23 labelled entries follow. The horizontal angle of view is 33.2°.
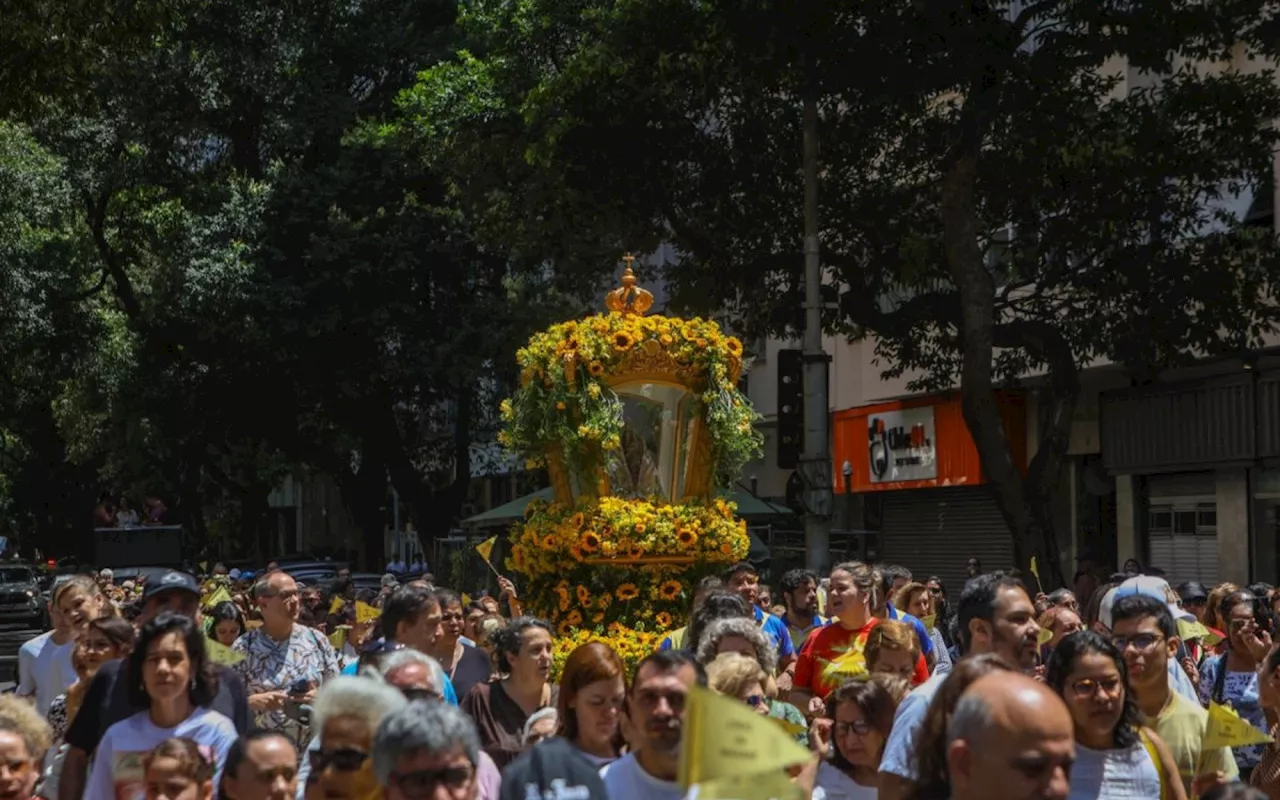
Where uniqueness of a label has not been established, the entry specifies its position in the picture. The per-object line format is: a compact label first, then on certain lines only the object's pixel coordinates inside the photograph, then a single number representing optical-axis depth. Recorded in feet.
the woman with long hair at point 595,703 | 21.42
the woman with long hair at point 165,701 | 22.75
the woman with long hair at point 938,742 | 15.31
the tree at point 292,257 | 115.96
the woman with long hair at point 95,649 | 27.37
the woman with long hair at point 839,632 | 30.76
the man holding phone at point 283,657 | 31.86
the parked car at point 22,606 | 131.54
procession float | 47.62
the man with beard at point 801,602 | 41.01
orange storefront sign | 103.54
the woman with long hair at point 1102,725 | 19.35
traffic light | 70.90
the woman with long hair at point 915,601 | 40.24
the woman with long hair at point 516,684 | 26.99
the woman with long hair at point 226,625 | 39.42
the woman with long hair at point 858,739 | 21.95
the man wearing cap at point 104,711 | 23.94
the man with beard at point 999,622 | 24.39
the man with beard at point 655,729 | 18.76
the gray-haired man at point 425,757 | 15.60
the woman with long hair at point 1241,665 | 31.07
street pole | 69.31
